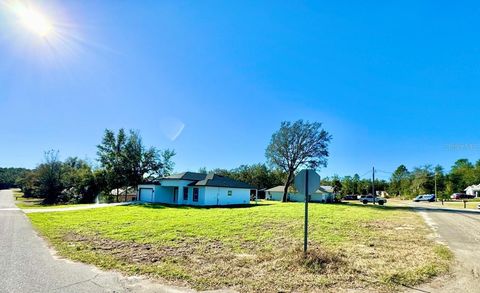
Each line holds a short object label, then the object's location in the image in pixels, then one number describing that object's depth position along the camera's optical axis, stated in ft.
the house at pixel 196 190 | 103.47
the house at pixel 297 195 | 174.67
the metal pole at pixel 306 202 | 21.82
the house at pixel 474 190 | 230.81
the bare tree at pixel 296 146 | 144.87
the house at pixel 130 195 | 150.41
